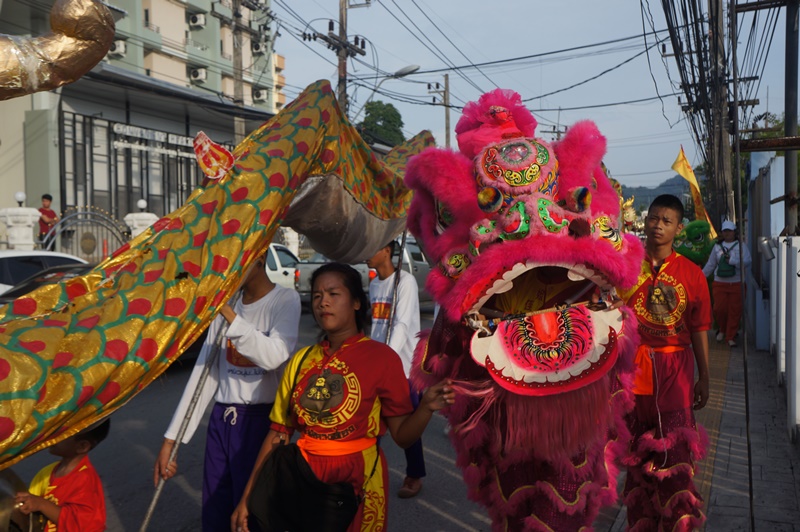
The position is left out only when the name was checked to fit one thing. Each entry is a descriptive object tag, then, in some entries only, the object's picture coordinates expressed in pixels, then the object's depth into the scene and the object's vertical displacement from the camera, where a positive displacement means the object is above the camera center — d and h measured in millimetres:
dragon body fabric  1920 -78
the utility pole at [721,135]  7991 +1914
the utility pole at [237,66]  20422 +5344
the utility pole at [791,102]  8950 +1985
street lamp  21391 +5243
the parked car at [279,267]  15953 -205
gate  15547 +495
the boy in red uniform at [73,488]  3062 -948
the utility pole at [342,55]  20906 +5643
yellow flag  14453 +1517
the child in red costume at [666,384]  3996 -708
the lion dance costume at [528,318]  2879 -247
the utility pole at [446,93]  34144 +7334
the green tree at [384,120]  59903 +11100
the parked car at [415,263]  15180 -130
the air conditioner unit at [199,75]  38969 +9444
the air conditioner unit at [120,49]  28895 +8032
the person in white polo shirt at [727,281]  10930 -396
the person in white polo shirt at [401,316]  5121 -419
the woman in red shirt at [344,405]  2926 -579
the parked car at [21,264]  9336 -50
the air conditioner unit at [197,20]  38625 +12132
